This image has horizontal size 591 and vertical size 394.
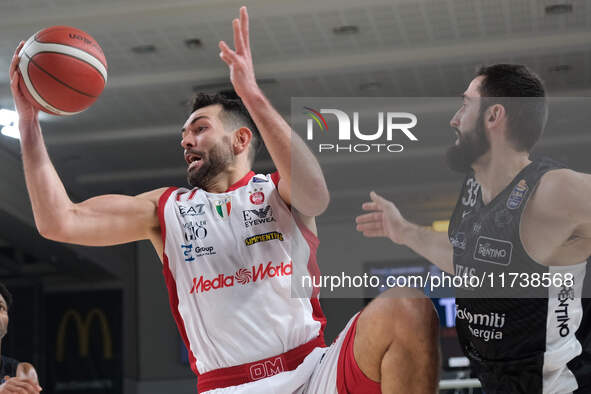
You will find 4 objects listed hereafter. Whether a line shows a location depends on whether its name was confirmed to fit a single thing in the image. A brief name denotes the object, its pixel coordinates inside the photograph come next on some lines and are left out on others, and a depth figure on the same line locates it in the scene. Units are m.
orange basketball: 5.80
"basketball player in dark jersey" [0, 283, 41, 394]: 8.80
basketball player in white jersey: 5.10
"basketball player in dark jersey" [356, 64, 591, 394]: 5.62
